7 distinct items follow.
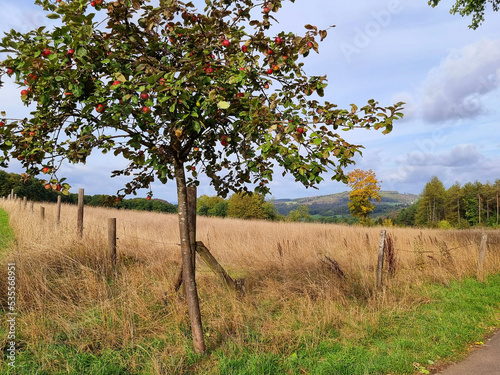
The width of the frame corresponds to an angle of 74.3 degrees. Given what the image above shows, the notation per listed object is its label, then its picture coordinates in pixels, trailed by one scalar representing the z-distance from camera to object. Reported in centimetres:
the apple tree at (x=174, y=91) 298
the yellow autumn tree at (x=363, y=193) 3522
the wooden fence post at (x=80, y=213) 927
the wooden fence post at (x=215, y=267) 548
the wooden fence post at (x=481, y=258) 925
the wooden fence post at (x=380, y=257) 734
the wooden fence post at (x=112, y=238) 783
